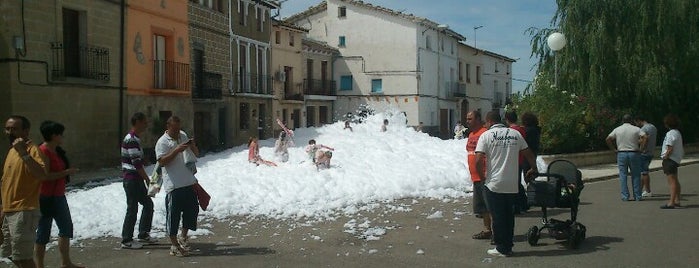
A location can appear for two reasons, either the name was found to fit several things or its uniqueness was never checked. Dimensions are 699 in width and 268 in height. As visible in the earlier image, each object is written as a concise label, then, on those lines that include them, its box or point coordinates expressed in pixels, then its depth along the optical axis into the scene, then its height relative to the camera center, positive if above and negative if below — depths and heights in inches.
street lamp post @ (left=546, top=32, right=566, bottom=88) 724.7 +78.5
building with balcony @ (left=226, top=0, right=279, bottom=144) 1221.7 +88.4
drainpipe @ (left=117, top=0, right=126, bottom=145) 843.4 +61.5
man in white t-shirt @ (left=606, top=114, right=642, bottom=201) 478.0 -24.6
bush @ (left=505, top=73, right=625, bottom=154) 887.7 -4.0
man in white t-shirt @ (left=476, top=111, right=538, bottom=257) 308.2 -27.4
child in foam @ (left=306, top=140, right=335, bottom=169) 724.5 -44.4
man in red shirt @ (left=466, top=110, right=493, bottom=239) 352.5 -32.7
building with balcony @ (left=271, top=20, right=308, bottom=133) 1510.8 +98.3
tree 961.5 +93.6
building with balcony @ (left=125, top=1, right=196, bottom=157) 873.5 +71.2
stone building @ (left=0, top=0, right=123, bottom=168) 669.9 +49.0
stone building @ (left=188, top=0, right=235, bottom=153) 1057.1 +72.5
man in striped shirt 331.4 -35.1
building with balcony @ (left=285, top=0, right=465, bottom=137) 1891.0 +174.5
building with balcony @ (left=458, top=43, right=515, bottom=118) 2303.2 +138.6
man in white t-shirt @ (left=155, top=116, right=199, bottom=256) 314.3 -30.5
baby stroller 324.5 -42.7
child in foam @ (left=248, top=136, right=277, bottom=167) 796.6 -47.1
